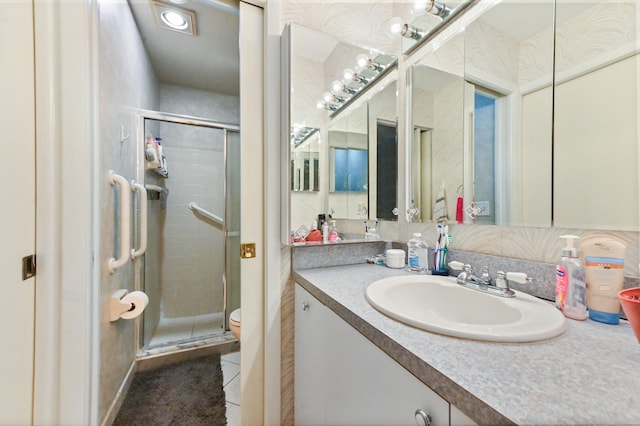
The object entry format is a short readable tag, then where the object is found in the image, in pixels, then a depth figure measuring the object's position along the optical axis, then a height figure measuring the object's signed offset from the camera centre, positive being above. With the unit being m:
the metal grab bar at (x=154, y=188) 2.04 +0.21
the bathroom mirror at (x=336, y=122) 1.14 +0.46
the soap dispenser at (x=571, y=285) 0.62 -0.19
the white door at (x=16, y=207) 0.67 +0.01
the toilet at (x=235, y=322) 1.40 -0.66
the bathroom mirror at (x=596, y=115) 0.64 +0.27
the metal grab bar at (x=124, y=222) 1.23 -0.05
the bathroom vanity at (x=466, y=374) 0.34 -0.26
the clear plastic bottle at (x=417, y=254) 1.09 -0.19
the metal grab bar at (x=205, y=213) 2.53 -0.01
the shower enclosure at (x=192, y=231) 2.23 -0.19
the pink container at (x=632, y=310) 0.44 -0.18
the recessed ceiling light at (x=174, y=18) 1.56 +1.30
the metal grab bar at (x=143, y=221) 1.56 -0.06
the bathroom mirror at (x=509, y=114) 0.79 +0.34
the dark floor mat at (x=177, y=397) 1.29 -1.07
